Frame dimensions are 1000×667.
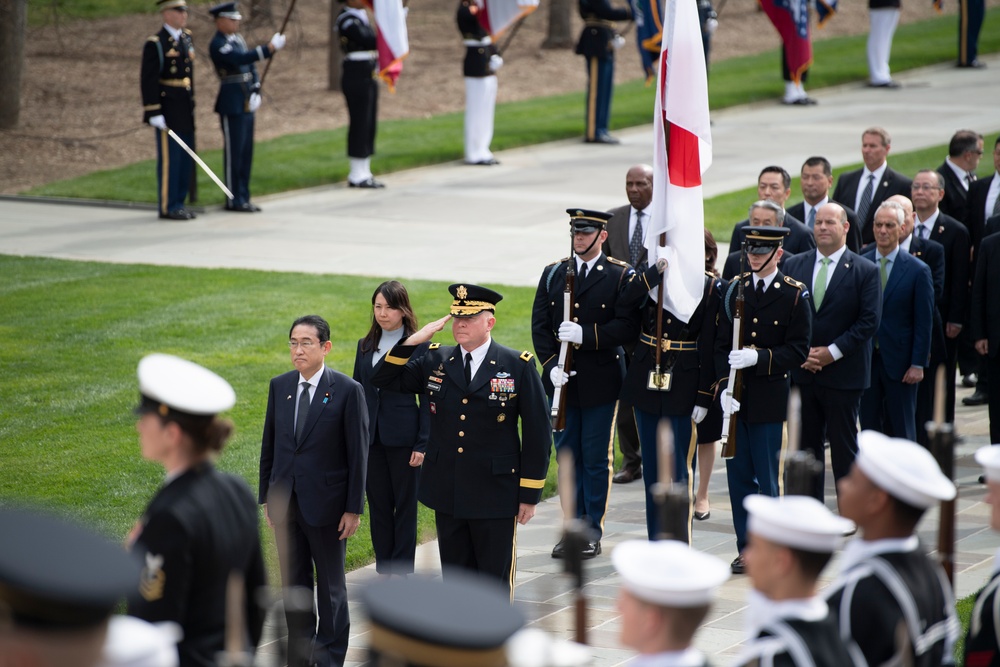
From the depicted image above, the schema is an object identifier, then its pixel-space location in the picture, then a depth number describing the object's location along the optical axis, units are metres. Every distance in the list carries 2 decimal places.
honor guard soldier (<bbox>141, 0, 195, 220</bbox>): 35.37
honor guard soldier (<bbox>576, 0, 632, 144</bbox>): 46.37
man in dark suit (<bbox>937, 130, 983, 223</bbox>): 24.58
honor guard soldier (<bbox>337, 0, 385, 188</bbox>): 39.94
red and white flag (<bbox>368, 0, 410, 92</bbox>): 39.59
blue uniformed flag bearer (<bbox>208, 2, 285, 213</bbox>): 36.72
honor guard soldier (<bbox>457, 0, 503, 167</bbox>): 43.41
